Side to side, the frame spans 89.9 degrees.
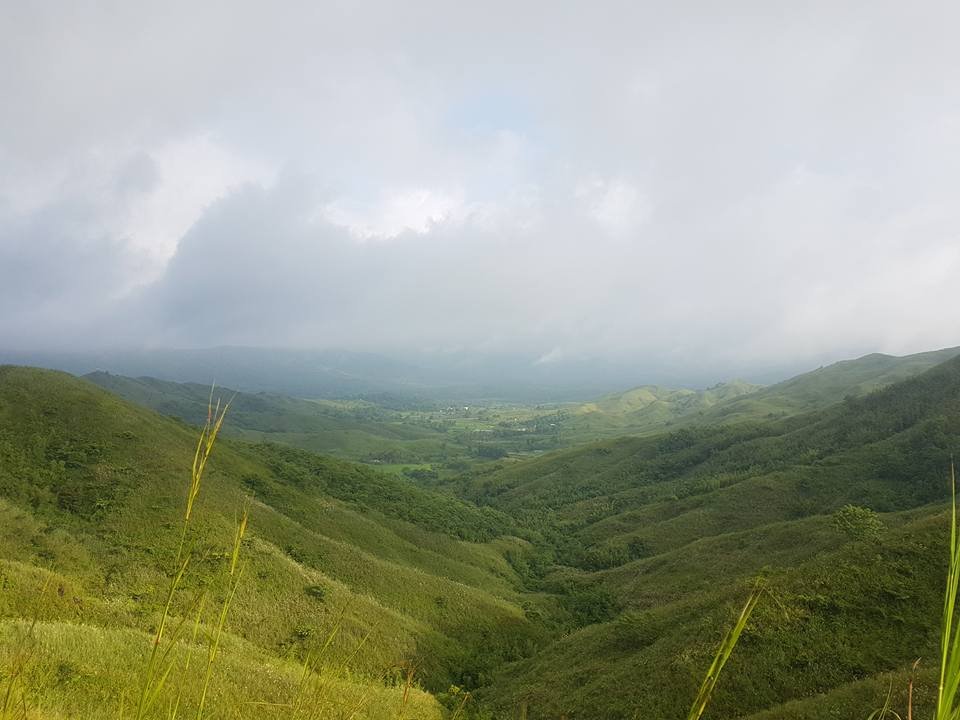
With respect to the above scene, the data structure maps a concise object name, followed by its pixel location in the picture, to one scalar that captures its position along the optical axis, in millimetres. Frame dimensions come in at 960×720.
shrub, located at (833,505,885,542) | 45531
